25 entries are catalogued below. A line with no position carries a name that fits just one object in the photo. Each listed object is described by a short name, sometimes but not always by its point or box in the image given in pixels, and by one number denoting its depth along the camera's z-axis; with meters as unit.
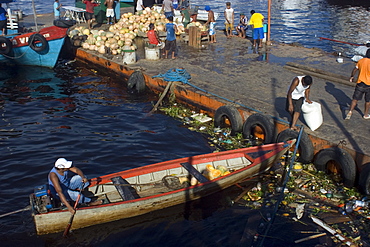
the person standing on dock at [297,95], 9.20
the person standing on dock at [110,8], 21.97
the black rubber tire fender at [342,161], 8.59
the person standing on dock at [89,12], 21.81
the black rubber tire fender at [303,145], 9.50
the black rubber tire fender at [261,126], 10.44
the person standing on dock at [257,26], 17.19
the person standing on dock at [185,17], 22.45
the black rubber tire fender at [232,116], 11.31
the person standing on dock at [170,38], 15.82
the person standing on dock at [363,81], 9.39
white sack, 9.61
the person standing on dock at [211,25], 18.55
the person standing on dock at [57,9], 24.94
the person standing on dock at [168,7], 20.88
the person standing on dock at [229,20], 19.11
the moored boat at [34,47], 18.41
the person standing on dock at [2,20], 19.16
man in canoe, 7.34
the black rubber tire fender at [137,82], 15.13
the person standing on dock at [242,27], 20.09
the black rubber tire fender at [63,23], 19.51
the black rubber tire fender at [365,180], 8.27
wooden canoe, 7.54
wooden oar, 7.42
